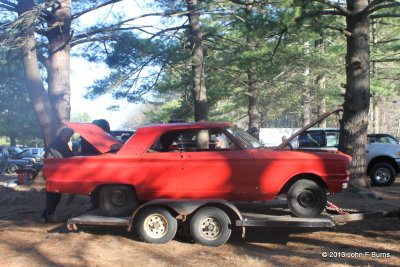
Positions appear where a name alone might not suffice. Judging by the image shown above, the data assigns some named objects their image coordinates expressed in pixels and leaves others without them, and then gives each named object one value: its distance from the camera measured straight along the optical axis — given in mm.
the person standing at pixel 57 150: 7340
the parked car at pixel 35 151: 28672
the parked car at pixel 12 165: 22875
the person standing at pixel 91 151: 7073
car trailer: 5570
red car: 5898
